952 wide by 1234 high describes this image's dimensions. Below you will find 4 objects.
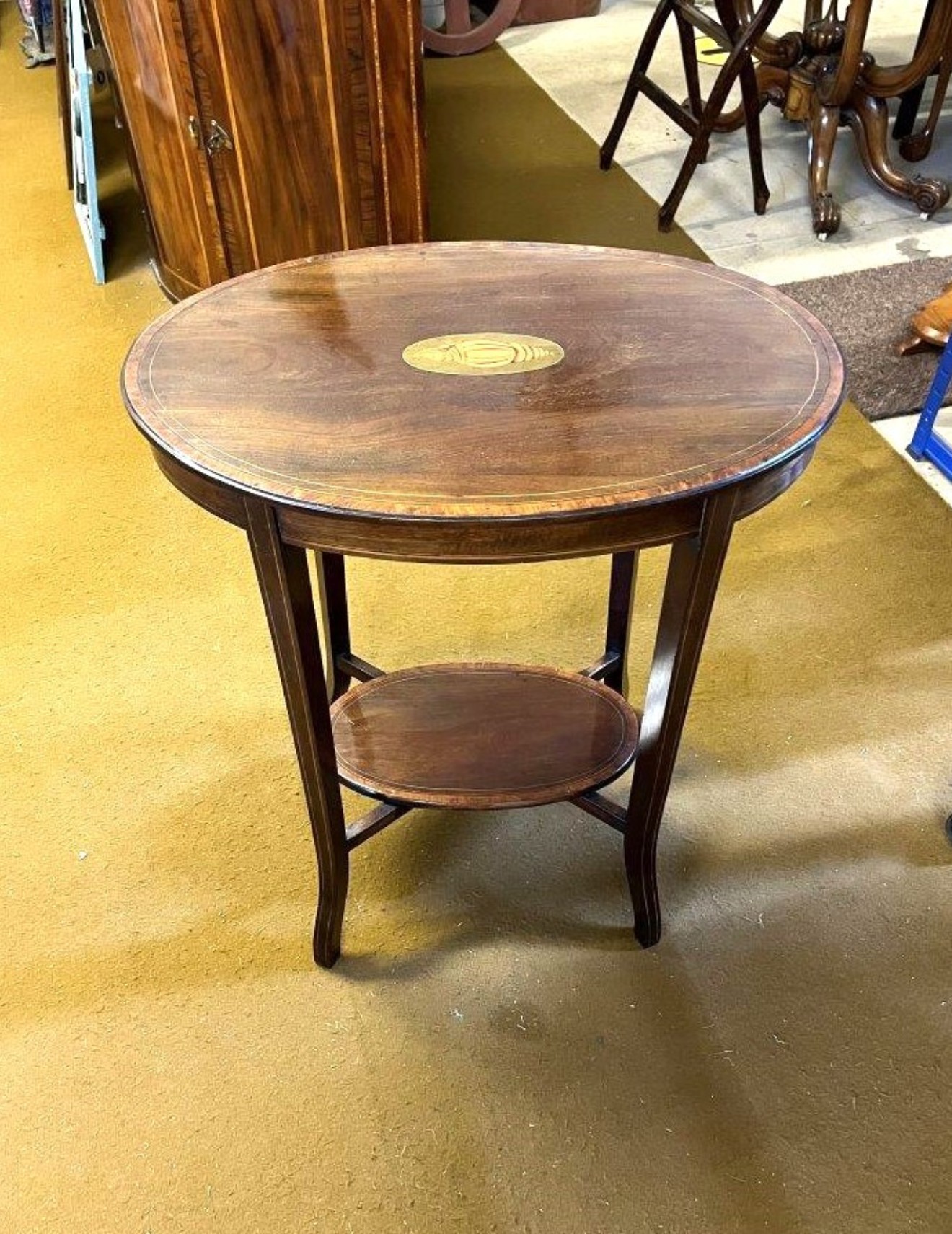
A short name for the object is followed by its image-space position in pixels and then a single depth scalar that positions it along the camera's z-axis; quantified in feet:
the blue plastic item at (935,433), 7.34
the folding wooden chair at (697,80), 9.62
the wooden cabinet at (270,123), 7.49
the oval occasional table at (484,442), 3.24
